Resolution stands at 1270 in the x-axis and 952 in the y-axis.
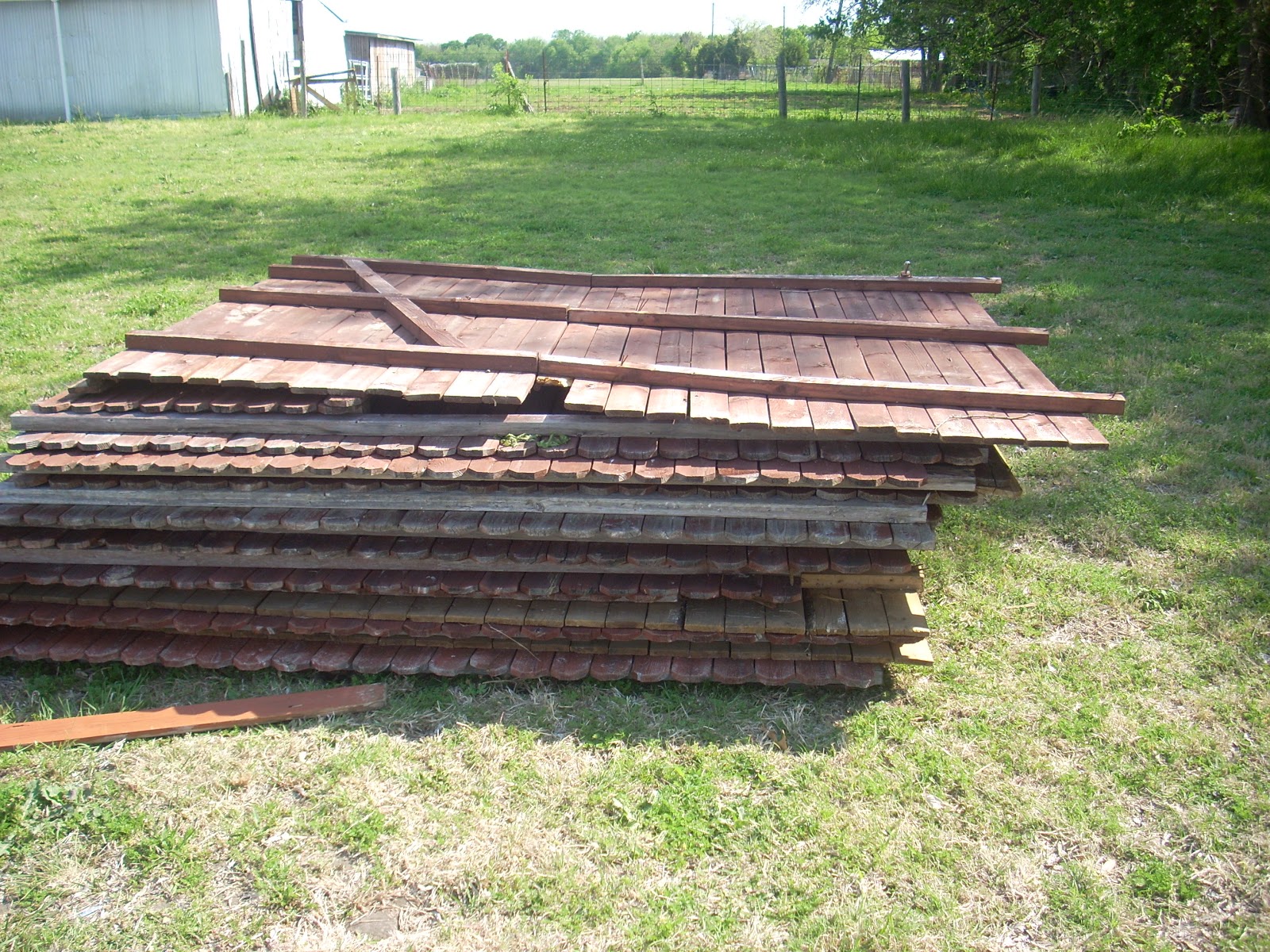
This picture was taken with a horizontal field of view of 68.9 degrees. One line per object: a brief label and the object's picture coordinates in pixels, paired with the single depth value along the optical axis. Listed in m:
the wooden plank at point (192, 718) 3.45
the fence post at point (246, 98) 21.83
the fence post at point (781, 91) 18.28
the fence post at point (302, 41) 20.91
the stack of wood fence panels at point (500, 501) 3.44
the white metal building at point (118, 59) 21.22
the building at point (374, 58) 30.64
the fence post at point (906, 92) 15.78
